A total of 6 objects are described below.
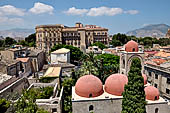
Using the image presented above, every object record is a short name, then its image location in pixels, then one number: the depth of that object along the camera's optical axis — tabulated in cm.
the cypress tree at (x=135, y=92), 1567
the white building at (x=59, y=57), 4462
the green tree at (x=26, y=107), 1439
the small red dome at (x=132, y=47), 2259
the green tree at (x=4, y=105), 1635
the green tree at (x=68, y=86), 2722
